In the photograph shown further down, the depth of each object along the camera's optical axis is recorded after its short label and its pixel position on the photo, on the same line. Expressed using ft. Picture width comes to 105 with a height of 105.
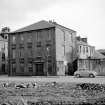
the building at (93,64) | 129.51
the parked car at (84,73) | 108.99
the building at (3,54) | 186.49
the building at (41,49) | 135.13
